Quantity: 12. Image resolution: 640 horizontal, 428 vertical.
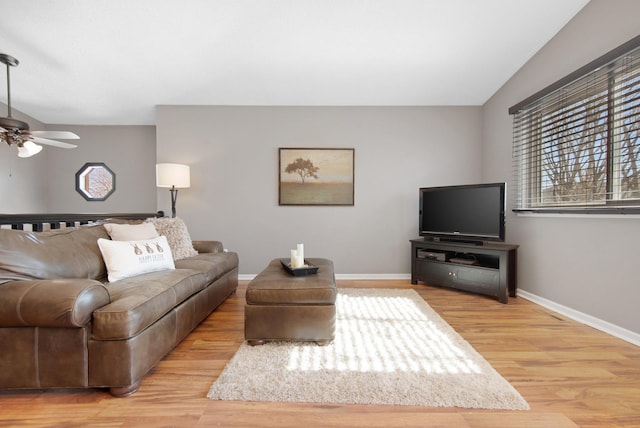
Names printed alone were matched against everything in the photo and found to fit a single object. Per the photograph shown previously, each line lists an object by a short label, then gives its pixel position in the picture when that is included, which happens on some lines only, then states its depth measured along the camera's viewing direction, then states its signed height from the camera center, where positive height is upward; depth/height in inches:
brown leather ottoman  71.4 -26.6
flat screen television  114.0 +0.1
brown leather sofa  50.4 -22.7
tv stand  109.9 -23.7
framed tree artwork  146.9 +20.1
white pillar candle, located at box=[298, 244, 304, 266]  85.4 -12.3
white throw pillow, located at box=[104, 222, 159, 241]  89.6 -6.5
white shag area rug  52.9 -35.9
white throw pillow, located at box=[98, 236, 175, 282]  77.4 -13.5
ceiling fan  89.1 +27.8
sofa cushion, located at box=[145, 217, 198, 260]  107.5 -9.4
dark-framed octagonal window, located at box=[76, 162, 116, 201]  177.6 +20.5
